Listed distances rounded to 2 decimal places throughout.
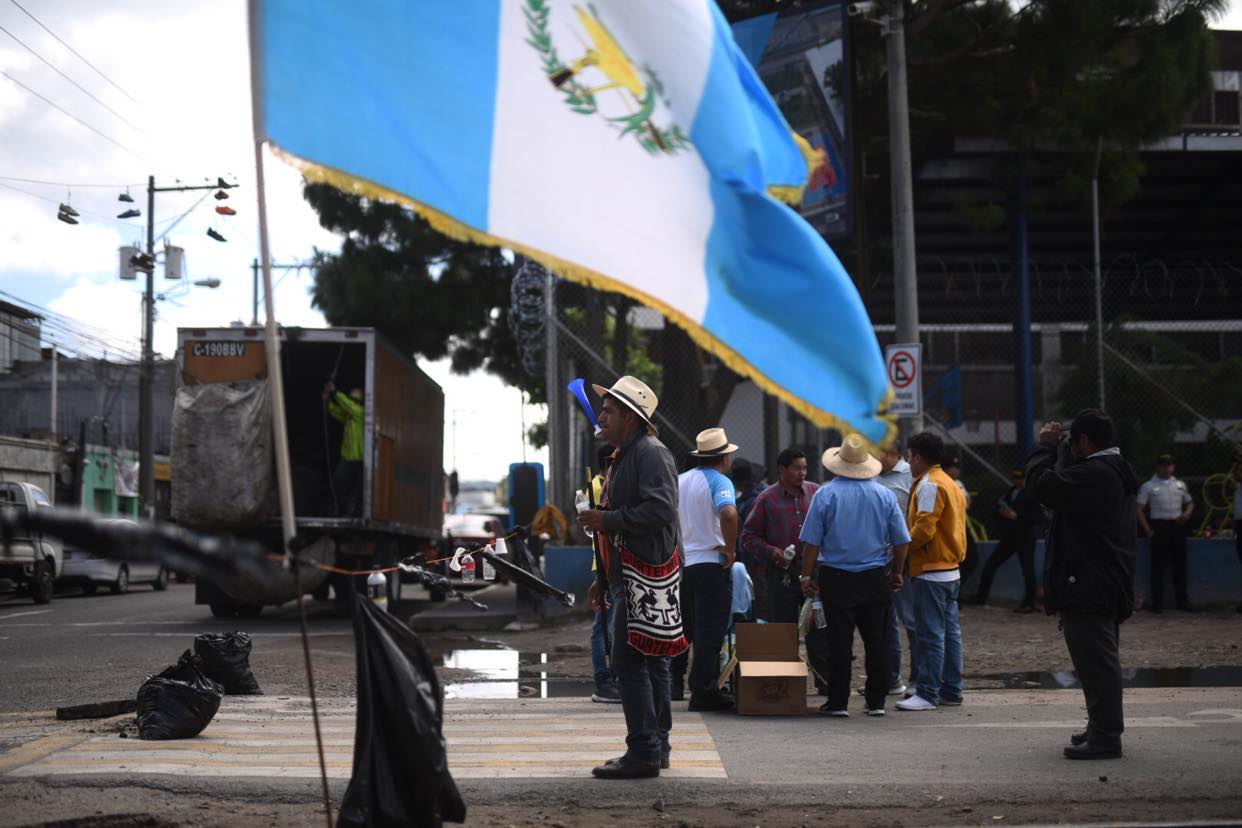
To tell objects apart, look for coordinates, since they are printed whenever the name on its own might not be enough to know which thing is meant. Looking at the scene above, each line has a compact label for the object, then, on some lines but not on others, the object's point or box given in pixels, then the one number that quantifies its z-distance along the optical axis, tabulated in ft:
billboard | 51.57
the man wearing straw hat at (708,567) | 29.73
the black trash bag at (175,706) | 25.16
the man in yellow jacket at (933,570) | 30.04
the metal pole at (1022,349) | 63.31
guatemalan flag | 14.57
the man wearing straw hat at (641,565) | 21.56
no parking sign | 43.75
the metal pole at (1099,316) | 54.85
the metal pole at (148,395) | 124.57
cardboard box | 28.89
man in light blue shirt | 28.55
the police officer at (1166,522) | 55.01
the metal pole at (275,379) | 13.82
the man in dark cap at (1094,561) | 23.09
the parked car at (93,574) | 90.99
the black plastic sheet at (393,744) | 15.97
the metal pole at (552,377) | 54.95
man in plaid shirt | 32.30
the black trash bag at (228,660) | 30.22
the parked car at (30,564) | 78.79
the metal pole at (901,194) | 46.11
